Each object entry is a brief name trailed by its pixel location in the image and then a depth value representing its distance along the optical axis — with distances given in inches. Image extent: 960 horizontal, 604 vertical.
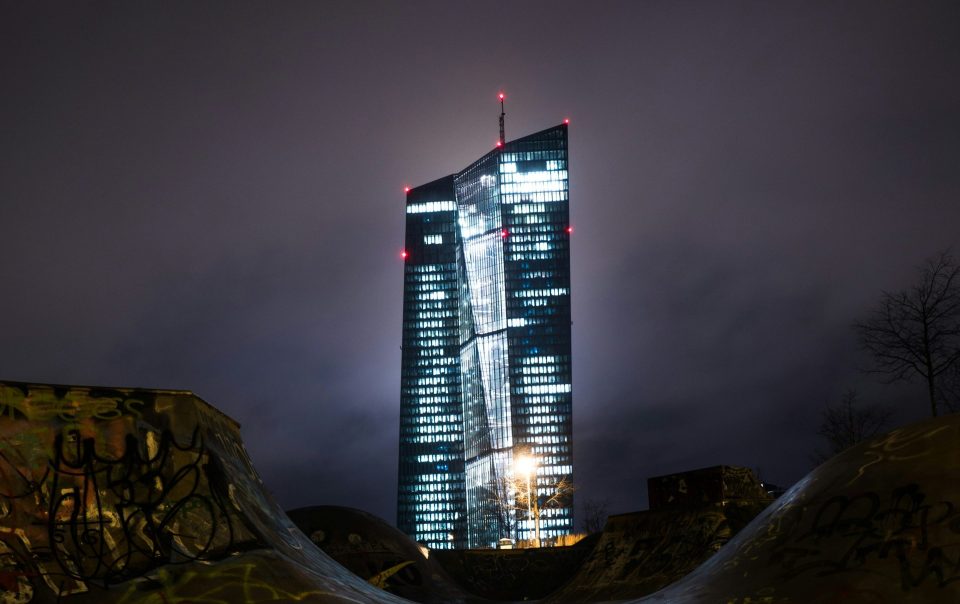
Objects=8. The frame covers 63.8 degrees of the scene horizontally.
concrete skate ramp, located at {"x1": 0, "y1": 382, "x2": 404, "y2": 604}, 329.7
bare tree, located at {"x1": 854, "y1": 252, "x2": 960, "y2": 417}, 855.7
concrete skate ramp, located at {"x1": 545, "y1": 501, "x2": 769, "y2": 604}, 768.9
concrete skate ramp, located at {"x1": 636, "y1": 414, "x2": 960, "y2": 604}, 351.9
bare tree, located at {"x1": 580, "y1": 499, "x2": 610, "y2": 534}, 3321.4
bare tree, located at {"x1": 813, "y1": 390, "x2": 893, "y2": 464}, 1422.2
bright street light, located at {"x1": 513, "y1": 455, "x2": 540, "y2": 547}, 1444.4
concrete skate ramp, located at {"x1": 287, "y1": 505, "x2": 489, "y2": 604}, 941.2
